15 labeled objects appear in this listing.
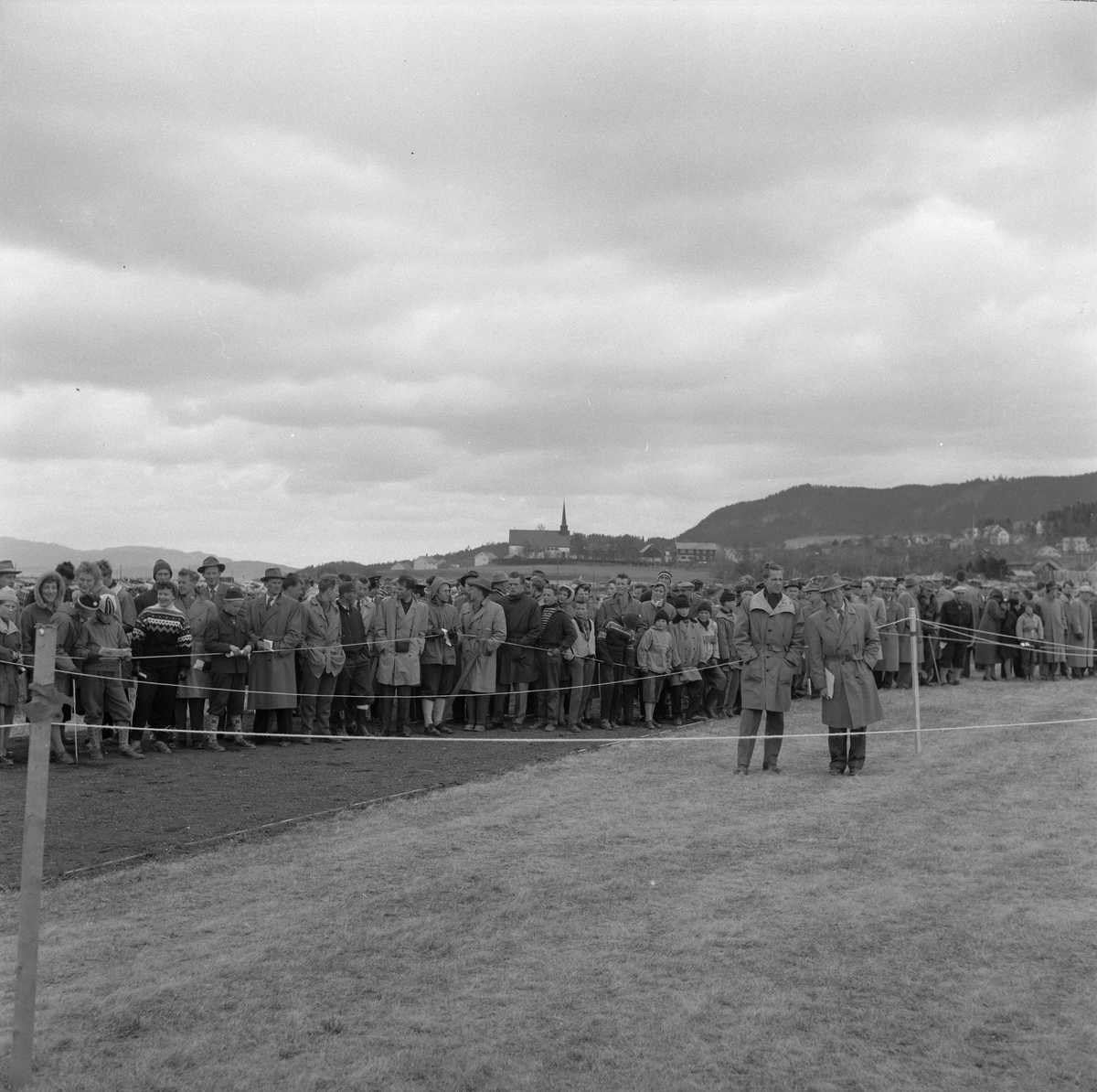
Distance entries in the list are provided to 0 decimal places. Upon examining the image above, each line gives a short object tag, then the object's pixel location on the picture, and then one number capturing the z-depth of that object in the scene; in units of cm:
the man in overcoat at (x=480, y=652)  1495
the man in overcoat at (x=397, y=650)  1415
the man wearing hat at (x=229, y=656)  1247
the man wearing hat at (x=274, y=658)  1297
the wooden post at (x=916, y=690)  1231
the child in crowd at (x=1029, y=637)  2330
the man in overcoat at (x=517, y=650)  1523
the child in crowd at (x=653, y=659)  1606
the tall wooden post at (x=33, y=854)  425
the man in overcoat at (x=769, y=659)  1143
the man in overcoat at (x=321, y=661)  1336
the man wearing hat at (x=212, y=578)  1318
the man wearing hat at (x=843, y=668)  1130
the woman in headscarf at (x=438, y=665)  1448
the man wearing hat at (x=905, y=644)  2044
